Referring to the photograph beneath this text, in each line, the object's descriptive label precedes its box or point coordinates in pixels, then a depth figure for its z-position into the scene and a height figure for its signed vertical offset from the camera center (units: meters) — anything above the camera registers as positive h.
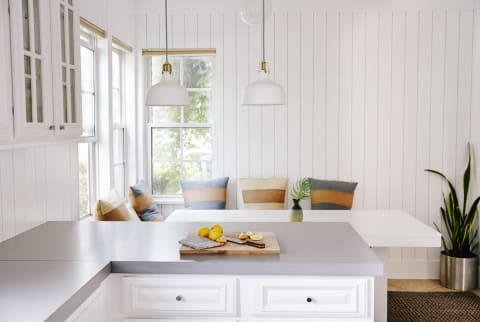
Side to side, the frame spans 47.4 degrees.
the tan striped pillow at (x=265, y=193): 4.85 -0.58
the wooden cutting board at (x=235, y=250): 2.17 -0.49
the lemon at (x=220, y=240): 2.27 -0.47
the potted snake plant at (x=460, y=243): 4.61 -1.00
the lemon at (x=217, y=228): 2.32 -0.43
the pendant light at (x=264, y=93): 2.77 +0.17
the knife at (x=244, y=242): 2.23 -0.48
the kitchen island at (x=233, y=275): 2.06 -0.56
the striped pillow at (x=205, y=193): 4.85 -0.58
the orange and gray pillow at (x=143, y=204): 4.32 -0.61
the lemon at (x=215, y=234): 2.29 -0.45
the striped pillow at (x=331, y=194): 4.79 -0.59
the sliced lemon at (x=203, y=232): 2.37 -0.45
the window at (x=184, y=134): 5.06 -0.06
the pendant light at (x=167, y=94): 2.72 +0.17
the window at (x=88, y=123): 3.77 +0.03
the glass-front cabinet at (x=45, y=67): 2.03 +0.25
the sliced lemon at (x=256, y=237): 2.31 -0.46
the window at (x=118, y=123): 4.56 +0.04
